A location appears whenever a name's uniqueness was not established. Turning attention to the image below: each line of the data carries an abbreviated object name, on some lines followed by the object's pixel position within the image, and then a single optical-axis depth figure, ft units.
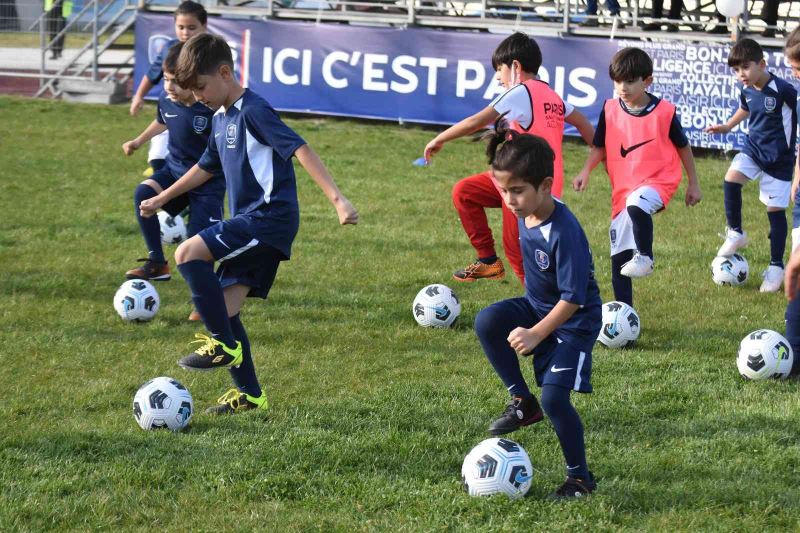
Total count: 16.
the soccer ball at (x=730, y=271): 56.03
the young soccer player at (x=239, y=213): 35.17
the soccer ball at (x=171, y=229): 62.28
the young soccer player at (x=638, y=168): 47.19
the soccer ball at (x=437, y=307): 47.39
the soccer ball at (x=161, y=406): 34.12
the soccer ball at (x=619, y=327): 44.31
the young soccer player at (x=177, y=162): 49.06
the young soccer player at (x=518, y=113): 44.24
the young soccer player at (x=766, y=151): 56.70
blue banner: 96.63
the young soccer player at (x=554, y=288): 28.58
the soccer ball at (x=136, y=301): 47.96
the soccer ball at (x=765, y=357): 39.78
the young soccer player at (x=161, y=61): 53.62
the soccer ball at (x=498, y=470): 28.78
